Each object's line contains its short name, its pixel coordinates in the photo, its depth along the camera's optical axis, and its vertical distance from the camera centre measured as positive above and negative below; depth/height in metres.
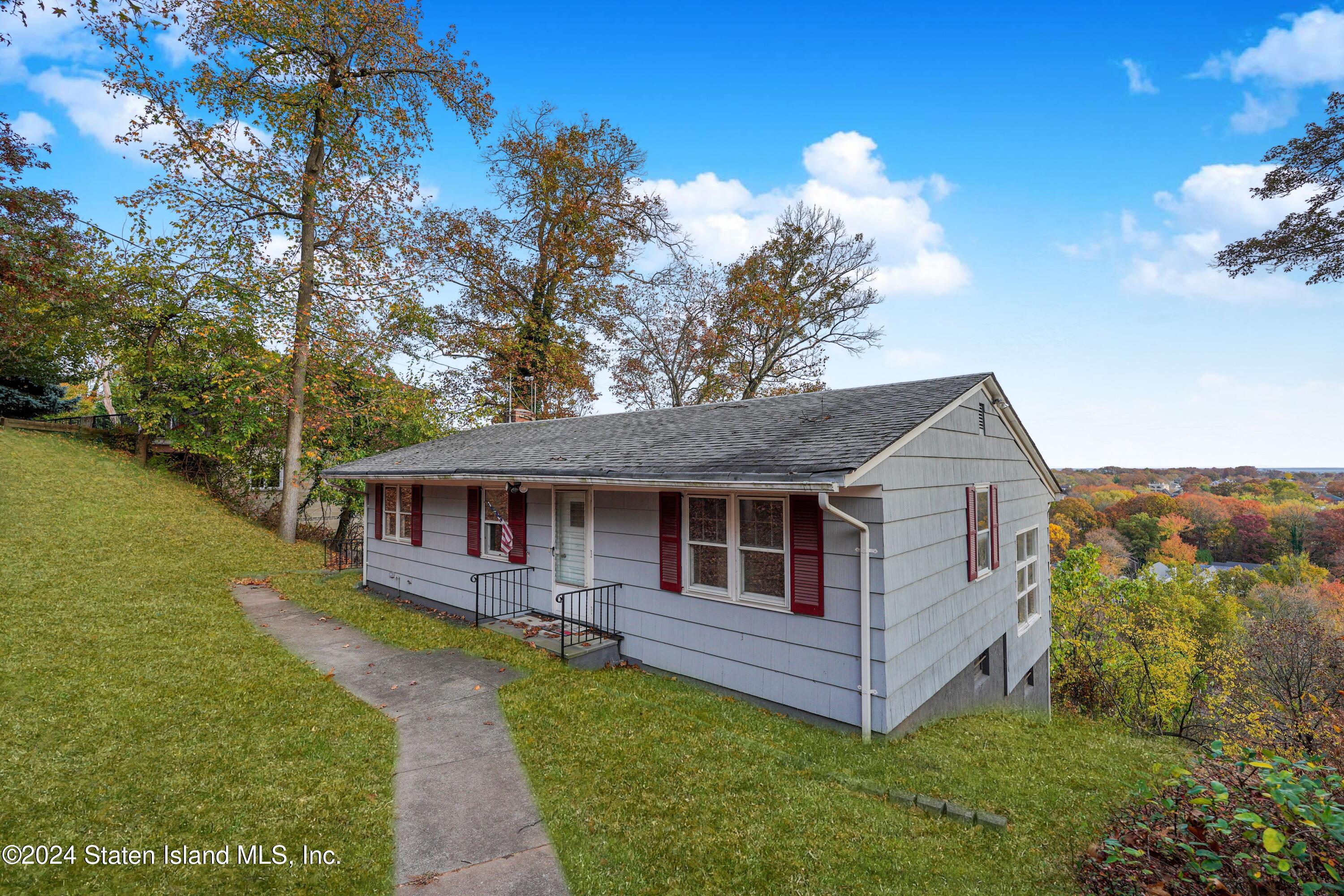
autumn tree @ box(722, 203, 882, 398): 22.05 +6.48
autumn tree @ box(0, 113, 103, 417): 14.40 +5.54
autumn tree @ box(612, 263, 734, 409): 22.81 +5.20
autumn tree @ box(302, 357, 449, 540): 17.42 +1.55
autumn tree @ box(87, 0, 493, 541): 14.70 +9.52
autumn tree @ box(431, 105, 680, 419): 20.12 +7.94
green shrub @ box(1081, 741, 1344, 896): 2.43 -1.99
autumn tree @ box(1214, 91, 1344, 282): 10.37 +4.85
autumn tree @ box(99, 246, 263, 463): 15.95 +4.11
